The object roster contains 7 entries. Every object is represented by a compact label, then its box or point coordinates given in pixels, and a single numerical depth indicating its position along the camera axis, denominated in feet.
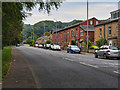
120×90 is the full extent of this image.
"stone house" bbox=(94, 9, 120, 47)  109.33
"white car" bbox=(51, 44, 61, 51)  162.38
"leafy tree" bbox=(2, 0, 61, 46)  40.14
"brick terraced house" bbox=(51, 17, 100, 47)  169.29
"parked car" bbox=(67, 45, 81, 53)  114.01
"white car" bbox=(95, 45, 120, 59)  69.36
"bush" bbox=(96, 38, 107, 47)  114.05
